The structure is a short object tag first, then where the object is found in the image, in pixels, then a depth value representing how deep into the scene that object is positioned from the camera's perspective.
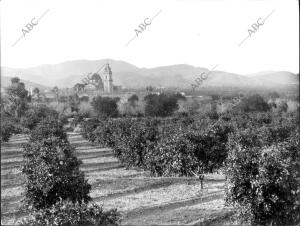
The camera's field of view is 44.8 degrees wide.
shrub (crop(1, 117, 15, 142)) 34.09
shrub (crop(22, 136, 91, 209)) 12.08
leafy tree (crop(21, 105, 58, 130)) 45.25
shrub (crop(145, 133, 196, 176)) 18.70
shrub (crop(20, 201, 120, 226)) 7.28
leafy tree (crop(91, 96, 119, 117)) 82.44
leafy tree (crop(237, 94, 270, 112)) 84.88
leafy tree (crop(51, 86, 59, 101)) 130.00
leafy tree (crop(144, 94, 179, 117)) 83.50
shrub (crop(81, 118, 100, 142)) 41.25
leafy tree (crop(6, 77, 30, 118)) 64.75
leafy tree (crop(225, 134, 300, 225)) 10.84
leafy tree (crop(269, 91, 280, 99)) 128.27
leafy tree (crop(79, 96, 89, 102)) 110.14
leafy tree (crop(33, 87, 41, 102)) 115.17
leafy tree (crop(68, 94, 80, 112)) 93.94
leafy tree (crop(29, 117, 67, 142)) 28.08
